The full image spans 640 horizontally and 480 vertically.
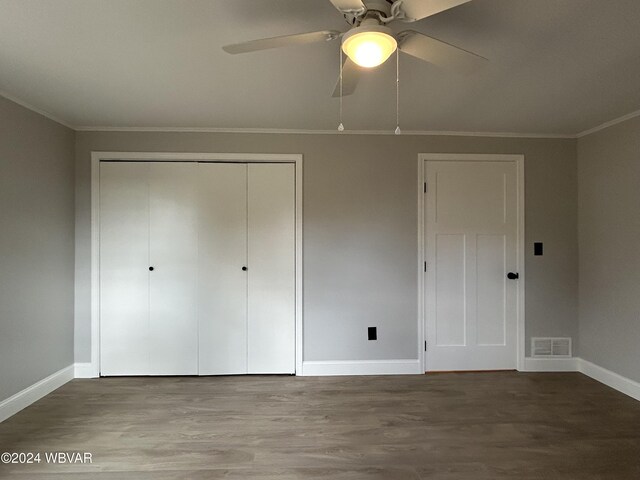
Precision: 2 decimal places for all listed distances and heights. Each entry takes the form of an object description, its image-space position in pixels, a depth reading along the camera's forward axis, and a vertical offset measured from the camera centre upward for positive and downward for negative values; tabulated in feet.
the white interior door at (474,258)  9.91 -0.44
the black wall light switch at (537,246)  9.95 -0.11
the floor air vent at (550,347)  9.93 -3.13
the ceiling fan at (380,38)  3.68 +2.55
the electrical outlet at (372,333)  9.73 -2.66
